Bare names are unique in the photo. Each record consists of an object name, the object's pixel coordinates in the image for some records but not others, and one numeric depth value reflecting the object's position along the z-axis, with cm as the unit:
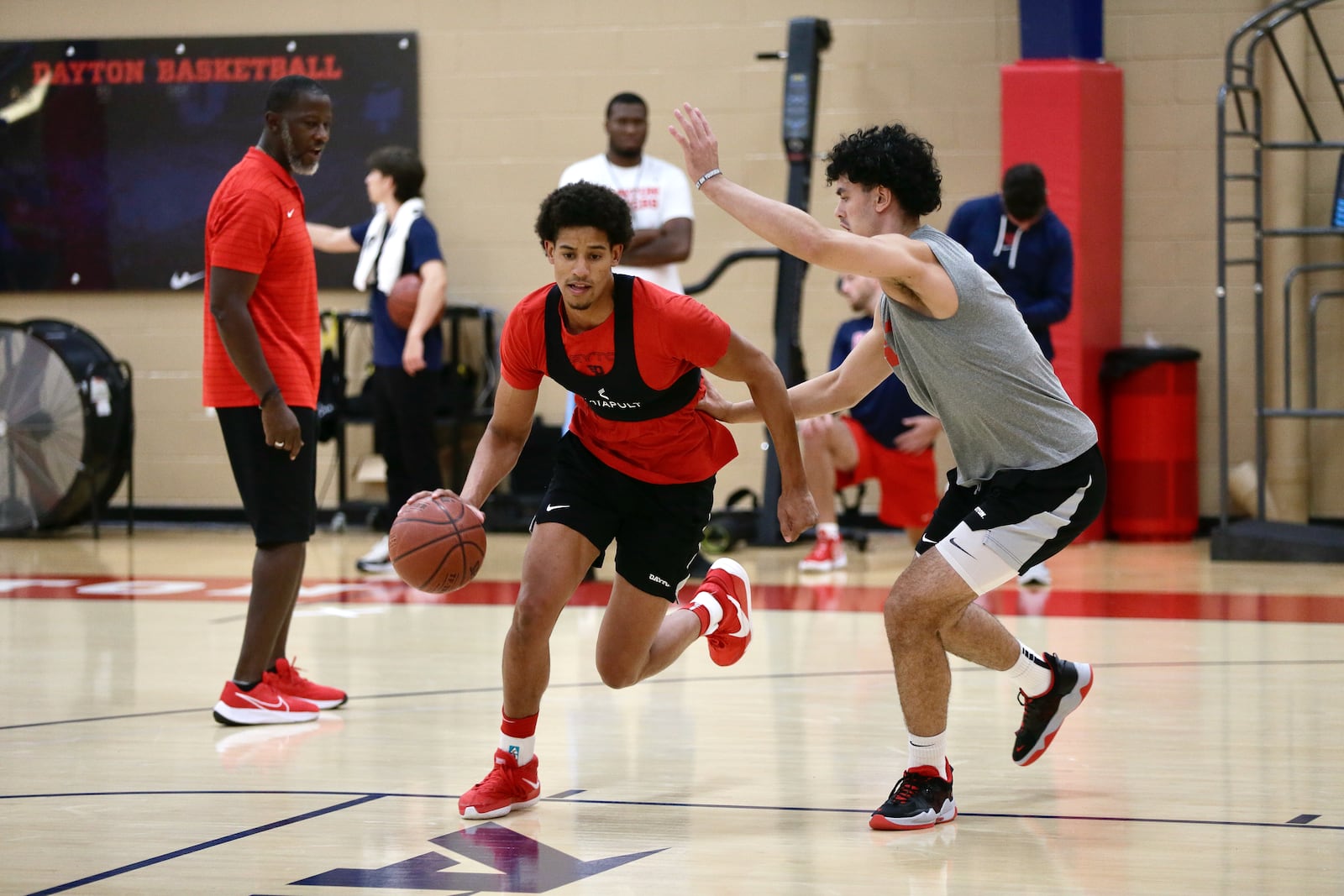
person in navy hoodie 1342
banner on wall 1825
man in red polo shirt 841
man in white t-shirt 1307
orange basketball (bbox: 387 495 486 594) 663
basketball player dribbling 676
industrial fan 1706
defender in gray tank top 647
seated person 1459
